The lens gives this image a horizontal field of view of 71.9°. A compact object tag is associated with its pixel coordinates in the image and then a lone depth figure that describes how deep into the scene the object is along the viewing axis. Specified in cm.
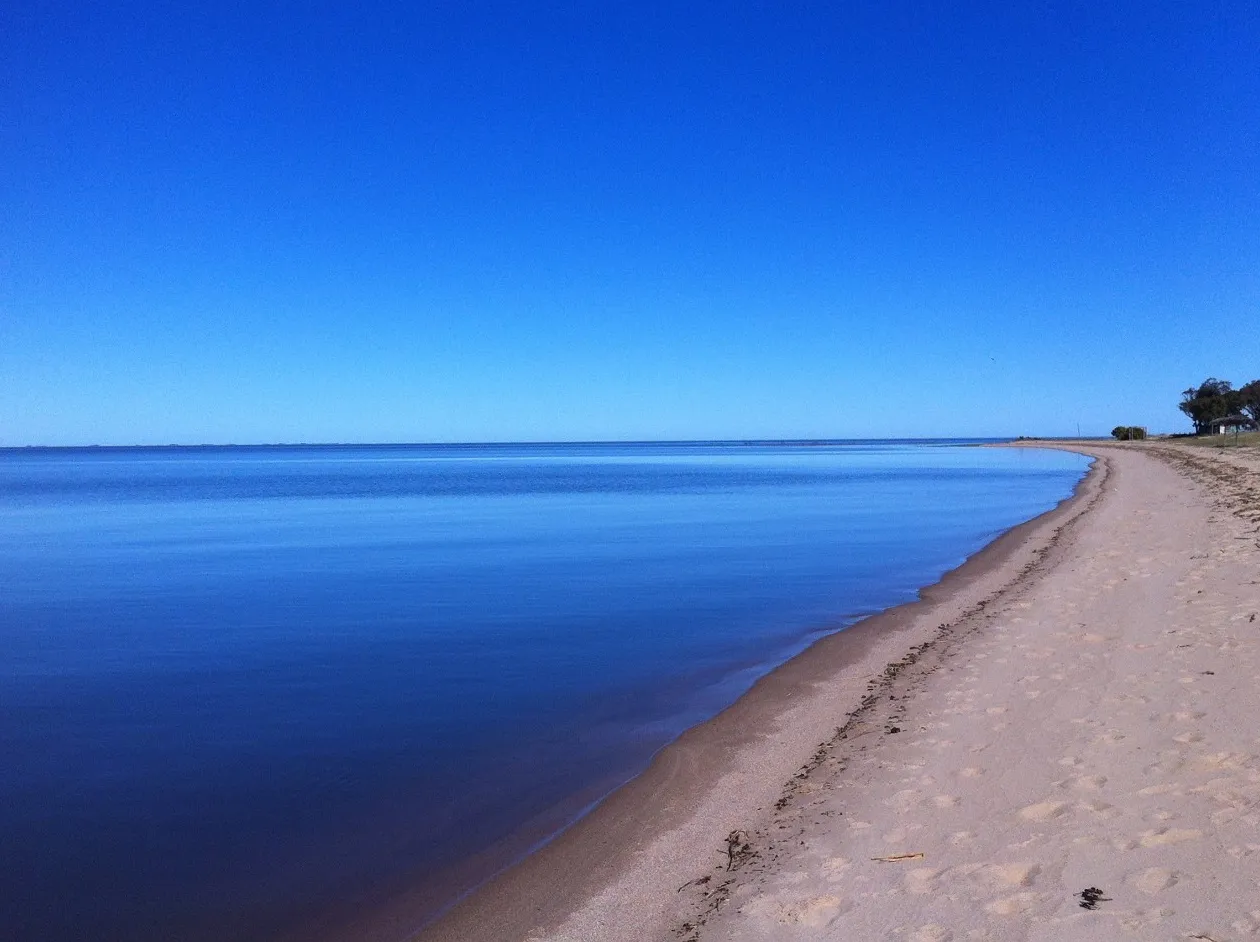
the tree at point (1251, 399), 10106
